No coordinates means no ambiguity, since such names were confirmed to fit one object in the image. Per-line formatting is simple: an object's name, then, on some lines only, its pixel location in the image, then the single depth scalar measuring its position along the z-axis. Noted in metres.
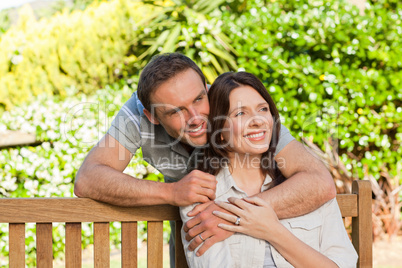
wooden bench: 2.01
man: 1.88
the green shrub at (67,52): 5.92
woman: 1.82
